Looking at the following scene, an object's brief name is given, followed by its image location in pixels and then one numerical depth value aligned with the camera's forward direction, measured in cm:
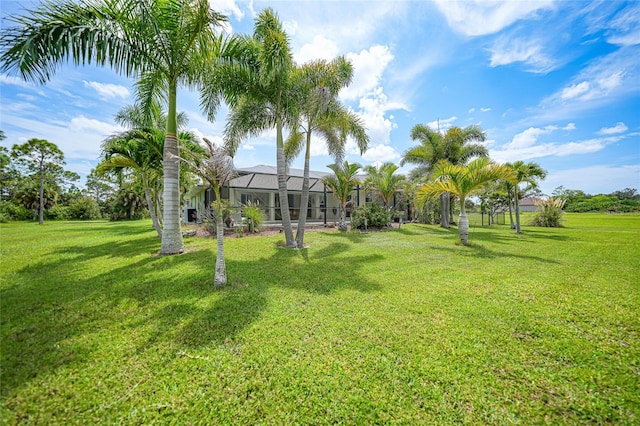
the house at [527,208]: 5631
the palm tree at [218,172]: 471
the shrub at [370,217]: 1542
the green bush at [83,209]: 3116
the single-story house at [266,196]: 1608
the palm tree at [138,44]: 502
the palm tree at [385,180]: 1622
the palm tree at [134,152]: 855
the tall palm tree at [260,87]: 748
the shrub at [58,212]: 2794
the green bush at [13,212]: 2114
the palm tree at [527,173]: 1488
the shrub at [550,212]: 1864
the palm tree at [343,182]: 1468
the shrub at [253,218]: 1294
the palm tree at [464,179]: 904
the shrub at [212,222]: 1209
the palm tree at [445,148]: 1722
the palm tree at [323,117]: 848
